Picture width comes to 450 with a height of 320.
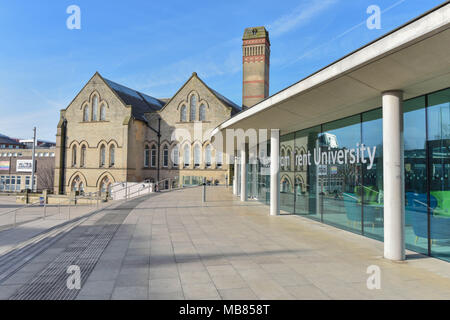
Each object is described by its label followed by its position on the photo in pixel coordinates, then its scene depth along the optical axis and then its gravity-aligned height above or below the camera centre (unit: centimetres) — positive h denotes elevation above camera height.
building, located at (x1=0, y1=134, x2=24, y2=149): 8506 +695
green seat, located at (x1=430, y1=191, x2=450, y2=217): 624 -61
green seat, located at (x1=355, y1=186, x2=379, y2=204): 847 -60
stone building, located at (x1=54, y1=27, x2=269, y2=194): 3803 +383
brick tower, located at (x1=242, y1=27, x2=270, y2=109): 4694 +1619
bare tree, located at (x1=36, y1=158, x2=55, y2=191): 5644 -56
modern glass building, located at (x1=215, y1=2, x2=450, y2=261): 509 +106
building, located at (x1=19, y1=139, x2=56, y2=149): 8611 +741
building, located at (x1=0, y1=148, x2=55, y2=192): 5669 -41
